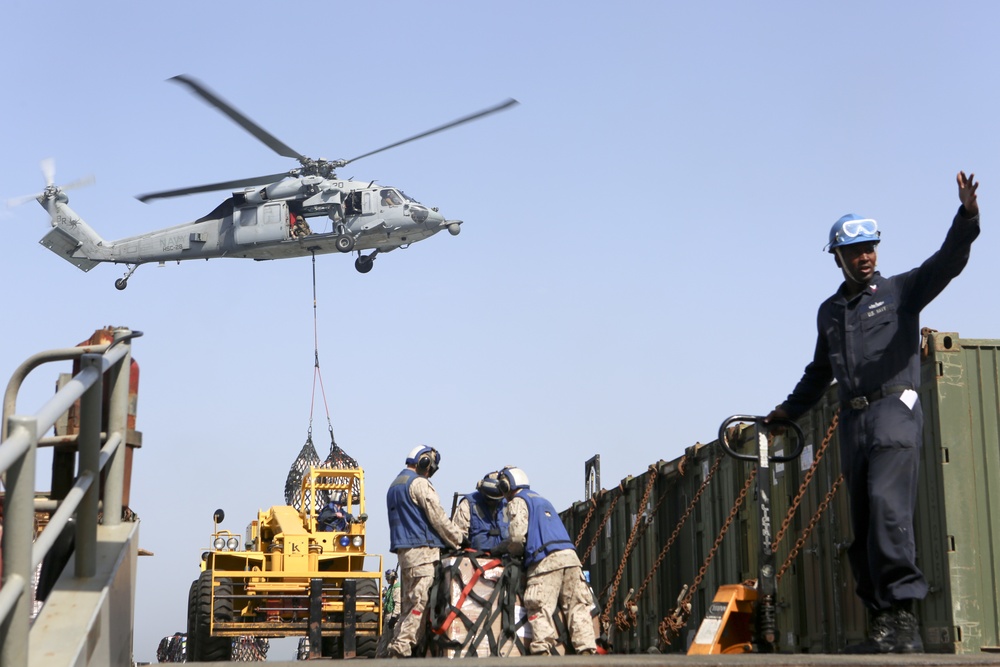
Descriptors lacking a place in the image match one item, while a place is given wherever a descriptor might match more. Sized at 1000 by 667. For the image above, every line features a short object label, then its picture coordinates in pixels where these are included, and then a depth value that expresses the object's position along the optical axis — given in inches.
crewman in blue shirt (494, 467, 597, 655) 341.7
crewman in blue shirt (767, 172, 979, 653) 185.0
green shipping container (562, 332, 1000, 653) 252.7
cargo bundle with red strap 336.8
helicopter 1184.8
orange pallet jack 225.6
